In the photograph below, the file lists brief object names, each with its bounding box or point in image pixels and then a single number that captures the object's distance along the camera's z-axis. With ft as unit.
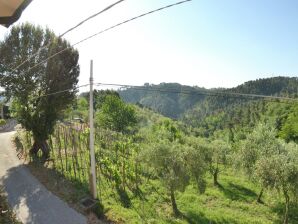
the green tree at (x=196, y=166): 62.74
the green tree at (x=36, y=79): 58.65
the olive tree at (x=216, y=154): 83.91
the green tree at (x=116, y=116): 144.96
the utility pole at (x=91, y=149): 39.32
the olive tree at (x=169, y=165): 55.64
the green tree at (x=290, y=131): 178.56
